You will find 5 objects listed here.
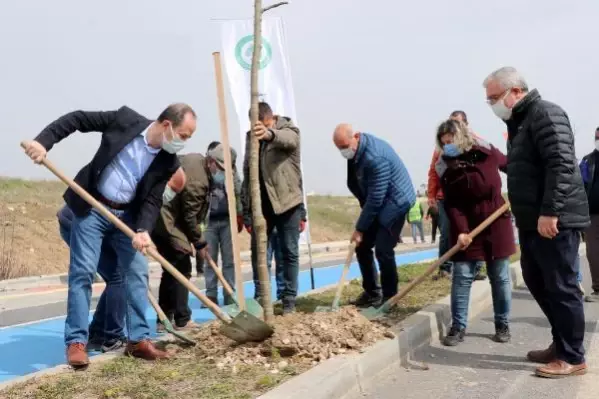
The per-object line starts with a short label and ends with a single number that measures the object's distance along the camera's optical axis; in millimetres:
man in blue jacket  5957
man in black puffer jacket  4109
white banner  8352
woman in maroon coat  5191
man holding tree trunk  5969
